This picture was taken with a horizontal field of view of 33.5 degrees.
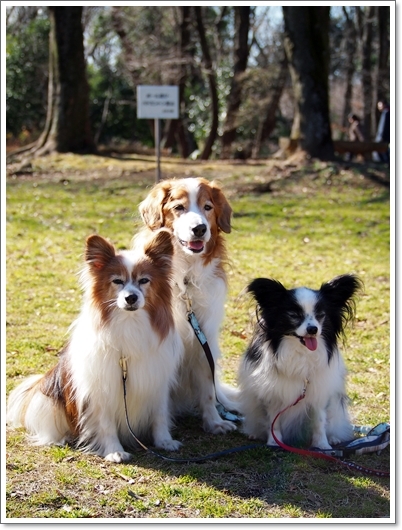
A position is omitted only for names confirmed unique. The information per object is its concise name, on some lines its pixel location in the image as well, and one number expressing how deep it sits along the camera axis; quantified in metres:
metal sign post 12.14
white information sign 12.07
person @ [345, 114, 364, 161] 20.47
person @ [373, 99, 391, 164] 17.83
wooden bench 15.46
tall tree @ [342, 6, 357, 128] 29.19
